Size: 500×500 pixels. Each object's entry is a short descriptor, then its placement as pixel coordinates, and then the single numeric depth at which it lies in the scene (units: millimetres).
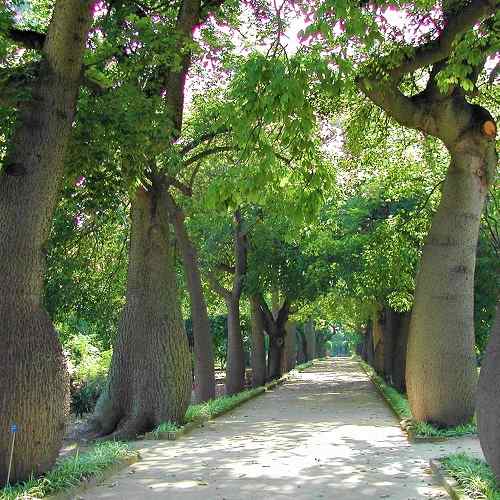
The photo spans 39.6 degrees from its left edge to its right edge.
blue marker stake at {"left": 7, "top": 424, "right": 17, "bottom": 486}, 6360
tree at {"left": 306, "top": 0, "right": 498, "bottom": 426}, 11266
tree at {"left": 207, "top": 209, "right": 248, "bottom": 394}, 23797
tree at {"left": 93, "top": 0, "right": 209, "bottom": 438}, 12406
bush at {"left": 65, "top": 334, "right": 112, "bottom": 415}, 23141
